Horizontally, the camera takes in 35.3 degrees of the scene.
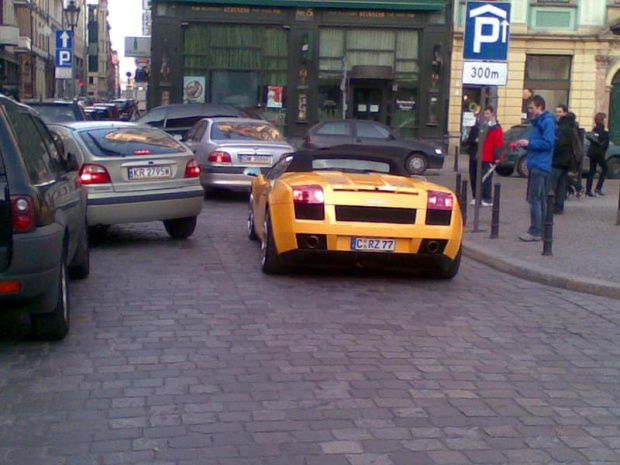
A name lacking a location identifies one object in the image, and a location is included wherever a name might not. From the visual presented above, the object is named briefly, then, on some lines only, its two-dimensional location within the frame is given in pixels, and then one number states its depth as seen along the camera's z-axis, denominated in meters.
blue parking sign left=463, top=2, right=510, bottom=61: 12.95
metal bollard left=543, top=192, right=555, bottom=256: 11.33
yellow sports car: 9.23
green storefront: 34.69
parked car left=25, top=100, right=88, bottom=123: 17.91
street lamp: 34.72
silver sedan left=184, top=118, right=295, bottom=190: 16.66
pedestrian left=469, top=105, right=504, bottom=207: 16.86
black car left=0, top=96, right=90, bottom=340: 6.34
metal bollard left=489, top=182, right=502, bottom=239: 12.73
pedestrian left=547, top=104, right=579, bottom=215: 14.35
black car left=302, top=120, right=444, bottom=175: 25.23
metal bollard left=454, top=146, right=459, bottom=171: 27.44
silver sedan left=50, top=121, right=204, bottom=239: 11.41
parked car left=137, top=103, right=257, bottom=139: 24.31
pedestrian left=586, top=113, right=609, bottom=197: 20.31
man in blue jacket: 12.25
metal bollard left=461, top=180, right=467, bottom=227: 14.30
